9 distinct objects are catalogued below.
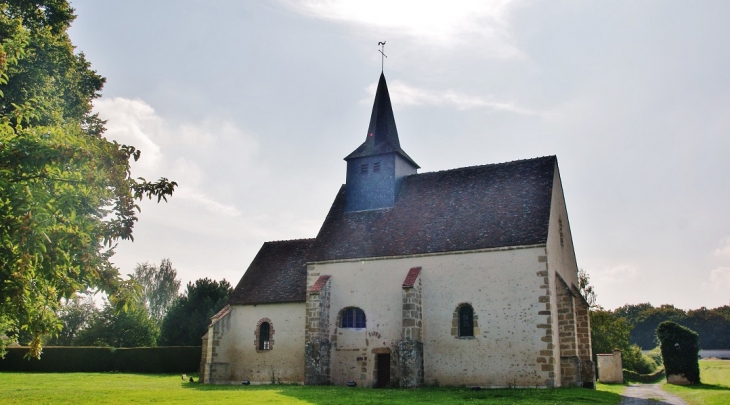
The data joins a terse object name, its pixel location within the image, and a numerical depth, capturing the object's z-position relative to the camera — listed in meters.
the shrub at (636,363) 34.38
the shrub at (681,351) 25.17
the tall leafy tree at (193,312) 41.69
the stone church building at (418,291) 21.55
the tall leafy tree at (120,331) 48.47
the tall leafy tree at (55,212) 7.83
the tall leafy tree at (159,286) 66.88
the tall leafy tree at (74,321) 58.75
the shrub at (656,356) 41.81
